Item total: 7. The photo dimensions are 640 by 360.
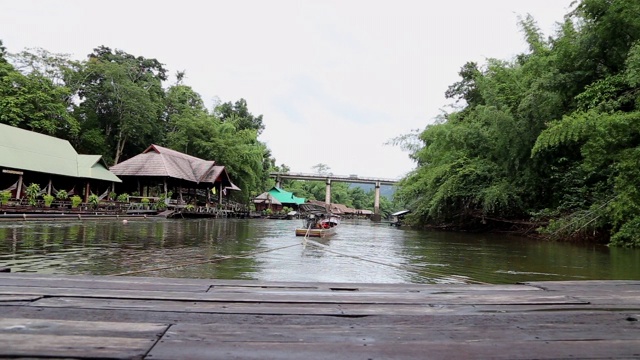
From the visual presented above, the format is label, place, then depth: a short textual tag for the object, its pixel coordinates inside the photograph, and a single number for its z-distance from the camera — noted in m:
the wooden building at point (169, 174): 29.64
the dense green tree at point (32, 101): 30.02
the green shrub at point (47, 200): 19.84
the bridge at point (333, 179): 70.25
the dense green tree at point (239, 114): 53.16
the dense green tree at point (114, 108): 37.03
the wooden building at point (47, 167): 21.78
